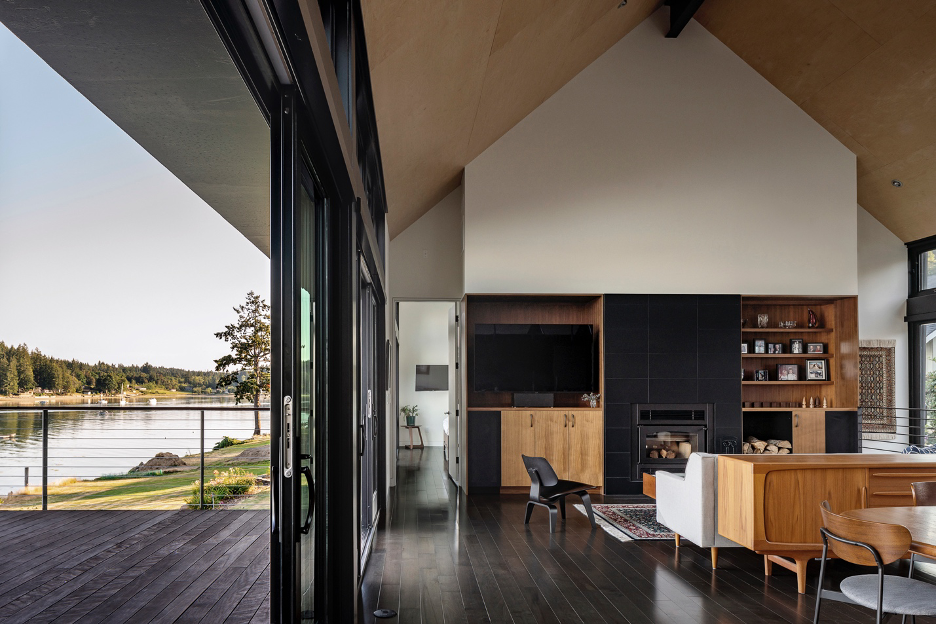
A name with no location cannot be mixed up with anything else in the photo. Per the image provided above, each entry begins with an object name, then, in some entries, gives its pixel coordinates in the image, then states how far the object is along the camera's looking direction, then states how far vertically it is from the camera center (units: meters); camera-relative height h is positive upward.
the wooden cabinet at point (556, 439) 7.77 -1.08
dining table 2.73 -0.82
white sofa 4.70 -1.14
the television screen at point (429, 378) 12.30 -0.58
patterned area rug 5.66 -1.62
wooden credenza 4.25 -0.96
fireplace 7.81 -1.02
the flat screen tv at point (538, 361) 8.00 -0.18
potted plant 12.04 -1.20
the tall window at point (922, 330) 8.48 +0.20
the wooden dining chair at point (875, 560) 2.73 -0.93
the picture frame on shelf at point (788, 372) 8.25 -0.33
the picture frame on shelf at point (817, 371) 8.22 -0.31
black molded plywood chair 5.92 -1.27
